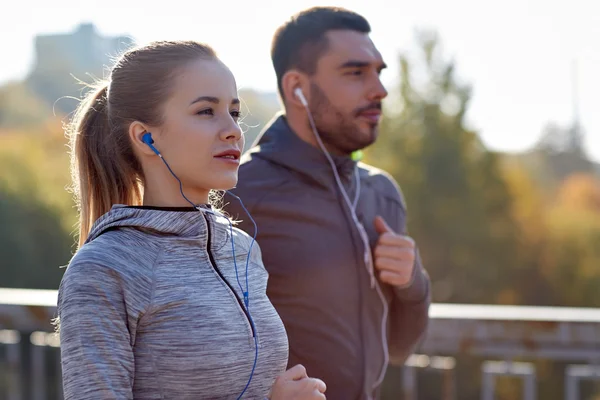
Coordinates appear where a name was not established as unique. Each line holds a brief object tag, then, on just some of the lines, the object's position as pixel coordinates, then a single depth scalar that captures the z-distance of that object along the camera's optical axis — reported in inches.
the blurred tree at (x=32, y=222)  874.1
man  93.6
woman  55.4
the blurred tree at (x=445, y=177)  922.7
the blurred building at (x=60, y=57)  2156.5
